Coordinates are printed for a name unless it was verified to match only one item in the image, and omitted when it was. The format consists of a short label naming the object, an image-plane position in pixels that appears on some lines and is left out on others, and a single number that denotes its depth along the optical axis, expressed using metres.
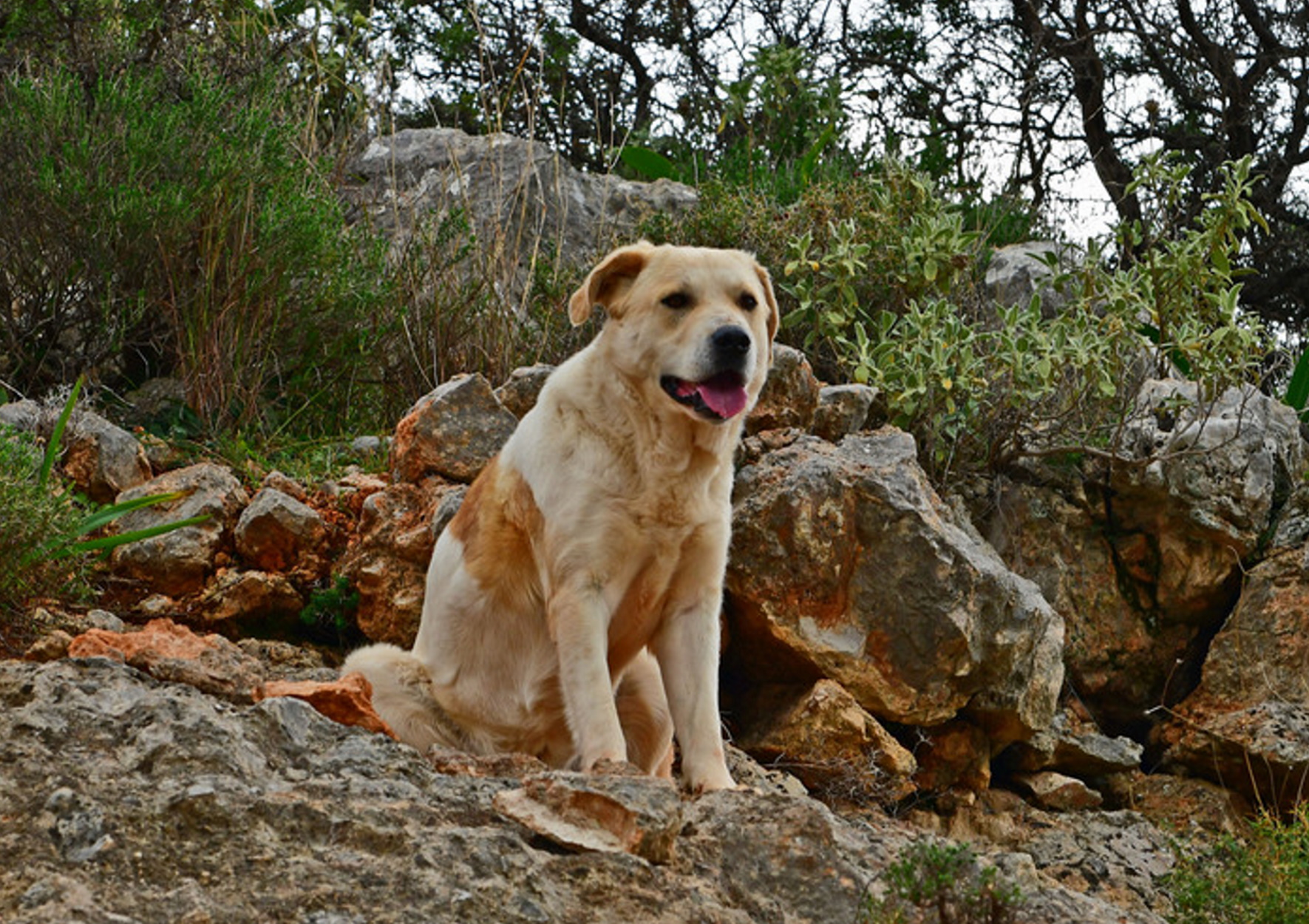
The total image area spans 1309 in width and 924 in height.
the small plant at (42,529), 3.94
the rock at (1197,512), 6.08
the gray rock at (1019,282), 8.08
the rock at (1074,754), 5.39
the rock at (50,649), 3.42
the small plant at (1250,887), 2.83
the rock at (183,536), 5.24
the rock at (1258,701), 5.27
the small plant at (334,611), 5.32
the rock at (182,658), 3.18
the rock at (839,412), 5.77
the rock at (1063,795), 5.26
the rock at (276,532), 5.32
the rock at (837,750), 4.70
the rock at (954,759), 5.18
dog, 3.81
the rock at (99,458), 5.46
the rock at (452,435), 5.46
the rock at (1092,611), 6.04
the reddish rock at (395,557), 5.12
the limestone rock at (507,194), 7.87
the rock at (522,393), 5.76
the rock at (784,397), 5.56
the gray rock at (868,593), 4.94
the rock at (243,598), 5.17
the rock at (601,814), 2.64
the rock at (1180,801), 5.32
